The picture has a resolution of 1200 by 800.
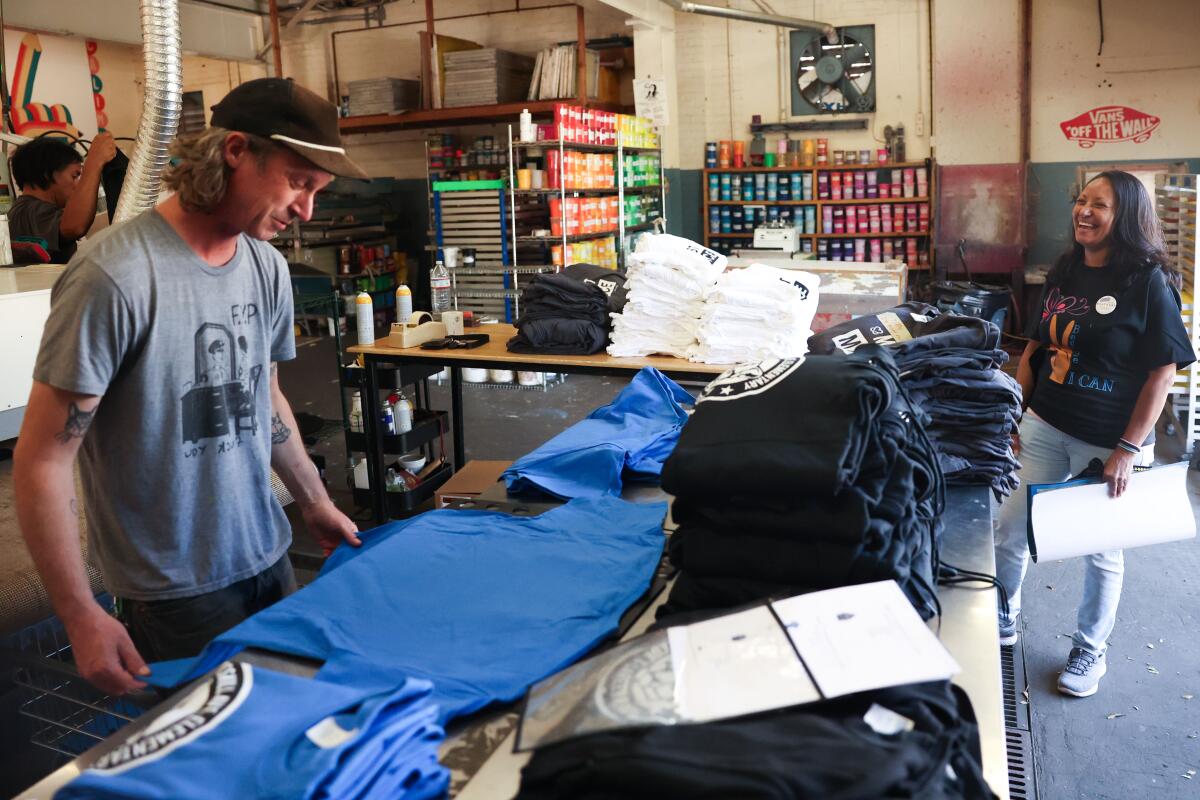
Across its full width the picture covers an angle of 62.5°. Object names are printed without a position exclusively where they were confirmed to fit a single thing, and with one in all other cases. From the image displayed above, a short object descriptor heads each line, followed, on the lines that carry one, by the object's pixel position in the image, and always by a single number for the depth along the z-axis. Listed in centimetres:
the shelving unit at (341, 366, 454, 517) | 470
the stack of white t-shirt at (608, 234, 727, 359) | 407
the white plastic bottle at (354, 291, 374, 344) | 474
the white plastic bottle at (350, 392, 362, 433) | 487
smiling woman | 310
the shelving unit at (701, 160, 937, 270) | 988
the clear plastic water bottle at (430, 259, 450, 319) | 597
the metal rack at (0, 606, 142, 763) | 196
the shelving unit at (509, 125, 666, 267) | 817
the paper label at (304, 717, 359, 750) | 105
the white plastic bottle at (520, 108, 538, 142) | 798
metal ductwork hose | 418
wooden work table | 407
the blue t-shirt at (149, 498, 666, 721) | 135
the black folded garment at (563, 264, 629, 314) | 434
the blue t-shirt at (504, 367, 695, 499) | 231
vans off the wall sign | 920
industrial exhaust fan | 990
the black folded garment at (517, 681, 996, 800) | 91
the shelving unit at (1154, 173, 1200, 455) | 558
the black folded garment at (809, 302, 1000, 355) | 225
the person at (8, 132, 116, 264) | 499
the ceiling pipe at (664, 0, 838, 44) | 952
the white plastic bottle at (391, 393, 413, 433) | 480
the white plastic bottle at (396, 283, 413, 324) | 495
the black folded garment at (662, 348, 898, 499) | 133
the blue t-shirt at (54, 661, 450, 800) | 100
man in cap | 162
